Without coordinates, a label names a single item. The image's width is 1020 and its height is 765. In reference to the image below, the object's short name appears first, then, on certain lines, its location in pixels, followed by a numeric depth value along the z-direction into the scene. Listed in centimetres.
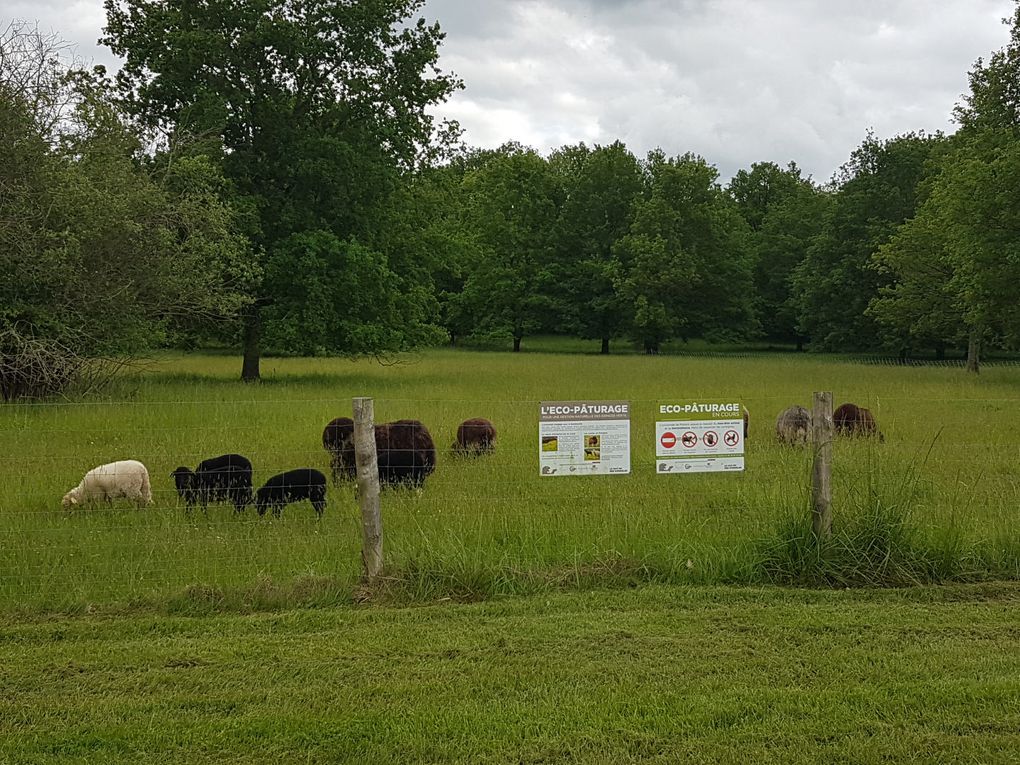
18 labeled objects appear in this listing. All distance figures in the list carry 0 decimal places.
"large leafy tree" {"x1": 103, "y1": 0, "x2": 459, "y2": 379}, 2597
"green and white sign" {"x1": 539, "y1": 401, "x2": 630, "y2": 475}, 700
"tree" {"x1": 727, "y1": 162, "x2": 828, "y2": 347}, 6969
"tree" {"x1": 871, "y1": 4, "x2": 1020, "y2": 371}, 2591
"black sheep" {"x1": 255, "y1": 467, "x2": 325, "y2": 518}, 914
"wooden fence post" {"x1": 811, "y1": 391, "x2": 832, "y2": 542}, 692
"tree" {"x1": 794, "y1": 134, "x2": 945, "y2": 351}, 5347
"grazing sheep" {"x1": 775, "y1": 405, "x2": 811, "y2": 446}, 1385
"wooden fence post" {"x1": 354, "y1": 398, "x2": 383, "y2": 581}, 640
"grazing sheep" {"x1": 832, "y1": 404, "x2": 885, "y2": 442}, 1348
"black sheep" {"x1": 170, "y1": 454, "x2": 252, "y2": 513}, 919
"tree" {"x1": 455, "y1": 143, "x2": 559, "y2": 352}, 6450
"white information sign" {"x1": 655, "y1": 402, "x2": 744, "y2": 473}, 720
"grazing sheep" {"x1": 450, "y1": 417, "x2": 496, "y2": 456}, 1240
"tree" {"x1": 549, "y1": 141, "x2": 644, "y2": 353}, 6644
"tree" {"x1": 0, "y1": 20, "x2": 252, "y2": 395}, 1559
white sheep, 912
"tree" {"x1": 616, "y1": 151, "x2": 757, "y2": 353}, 6134
